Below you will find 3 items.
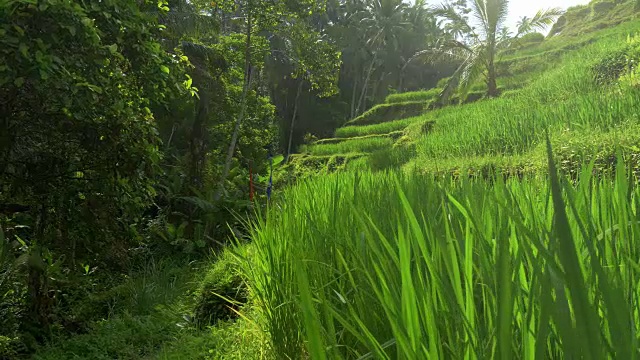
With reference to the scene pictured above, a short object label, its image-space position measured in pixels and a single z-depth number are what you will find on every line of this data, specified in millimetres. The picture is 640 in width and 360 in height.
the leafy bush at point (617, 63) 6599
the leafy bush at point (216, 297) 3668
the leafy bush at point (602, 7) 17191
